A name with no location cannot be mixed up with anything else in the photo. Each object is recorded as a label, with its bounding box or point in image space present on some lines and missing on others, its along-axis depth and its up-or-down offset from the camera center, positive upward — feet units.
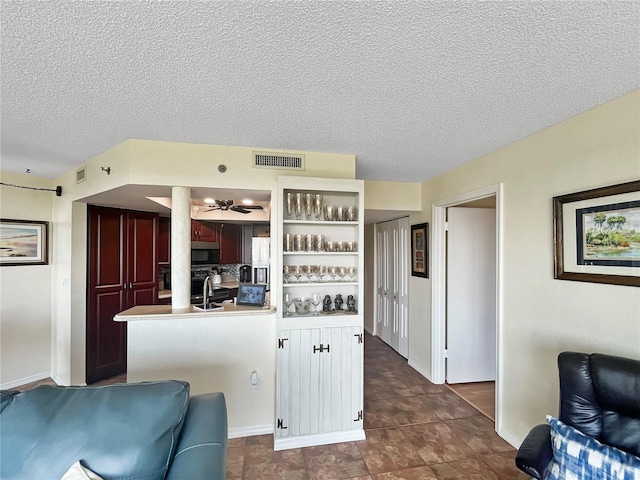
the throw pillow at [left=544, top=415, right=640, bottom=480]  3.76 -2.94
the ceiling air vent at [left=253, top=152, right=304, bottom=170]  8.36 +2.42
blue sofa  3.45 -2.37
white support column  8.09 -0.05
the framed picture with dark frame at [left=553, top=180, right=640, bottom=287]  5.26 +0.15
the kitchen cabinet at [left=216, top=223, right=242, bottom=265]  16.71 +0.13
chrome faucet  8.43 -1.42
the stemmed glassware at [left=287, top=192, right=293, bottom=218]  8.21 +1.13
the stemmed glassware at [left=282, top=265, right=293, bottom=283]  8.34 -0.81
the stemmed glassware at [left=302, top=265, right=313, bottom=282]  8.56 -0.78
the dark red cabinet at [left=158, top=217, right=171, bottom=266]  13.98 +0.17
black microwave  15.37 -0.47
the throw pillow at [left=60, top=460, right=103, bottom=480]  3.29 -2.61
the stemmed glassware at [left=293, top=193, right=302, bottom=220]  8.24 +1.11
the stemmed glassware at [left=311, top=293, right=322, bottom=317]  8.67 -1.70
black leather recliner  4.32 -2.57
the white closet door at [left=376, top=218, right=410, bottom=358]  13.87 -2.06
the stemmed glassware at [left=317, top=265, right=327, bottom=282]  8.63 -0.81
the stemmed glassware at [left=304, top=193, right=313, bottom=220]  8.38 +1.12
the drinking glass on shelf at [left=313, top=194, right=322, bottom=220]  8.46 +1.10
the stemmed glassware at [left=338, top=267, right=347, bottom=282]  8.72 -0.84
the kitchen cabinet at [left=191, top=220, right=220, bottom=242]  15.52 +0.71
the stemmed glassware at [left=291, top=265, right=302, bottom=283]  8.48 -0.79
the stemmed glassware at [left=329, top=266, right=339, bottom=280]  8.71 -0.82
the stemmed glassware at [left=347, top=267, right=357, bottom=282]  8.79 -0.84
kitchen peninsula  7.78 -3.00
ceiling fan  13.40 +1.74
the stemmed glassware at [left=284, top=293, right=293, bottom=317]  8.14 -1.67
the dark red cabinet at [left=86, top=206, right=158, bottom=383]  11.13 -1.32
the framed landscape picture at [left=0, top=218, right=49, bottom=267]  10.66 +0.11
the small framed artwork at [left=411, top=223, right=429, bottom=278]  11.91 -0.28
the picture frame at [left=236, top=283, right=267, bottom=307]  8.69 -1.55
